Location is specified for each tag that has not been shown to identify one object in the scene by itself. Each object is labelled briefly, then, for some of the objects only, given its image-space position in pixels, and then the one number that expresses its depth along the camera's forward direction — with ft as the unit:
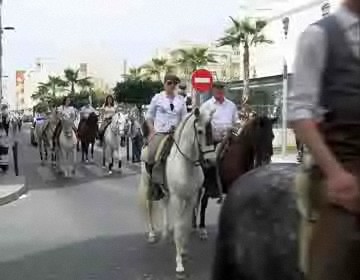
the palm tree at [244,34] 175.11
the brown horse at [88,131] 100.42
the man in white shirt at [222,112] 39.40
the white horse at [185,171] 30.89
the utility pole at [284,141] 92.32
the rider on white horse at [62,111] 83.05
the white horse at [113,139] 85.87
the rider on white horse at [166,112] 34.99
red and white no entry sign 86.69
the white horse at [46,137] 89.15
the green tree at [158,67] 294.80
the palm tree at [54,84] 406.74
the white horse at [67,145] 81.15
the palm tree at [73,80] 388.16
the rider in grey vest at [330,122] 9.27
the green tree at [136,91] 237.76
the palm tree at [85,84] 389.80
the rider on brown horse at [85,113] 102.28
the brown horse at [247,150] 35.60
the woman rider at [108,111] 88.28
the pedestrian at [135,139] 97.79
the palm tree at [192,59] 244.22
